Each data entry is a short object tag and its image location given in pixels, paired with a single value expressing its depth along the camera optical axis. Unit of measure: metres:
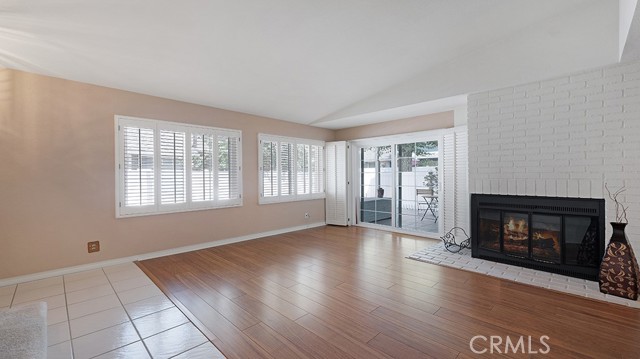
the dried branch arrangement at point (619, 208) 2.70
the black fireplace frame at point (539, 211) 2.83
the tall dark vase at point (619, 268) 2.39
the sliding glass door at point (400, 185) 5.03
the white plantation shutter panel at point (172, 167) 3.88
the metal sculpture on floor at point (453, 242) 4.08
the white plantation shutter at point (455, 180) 4.26
